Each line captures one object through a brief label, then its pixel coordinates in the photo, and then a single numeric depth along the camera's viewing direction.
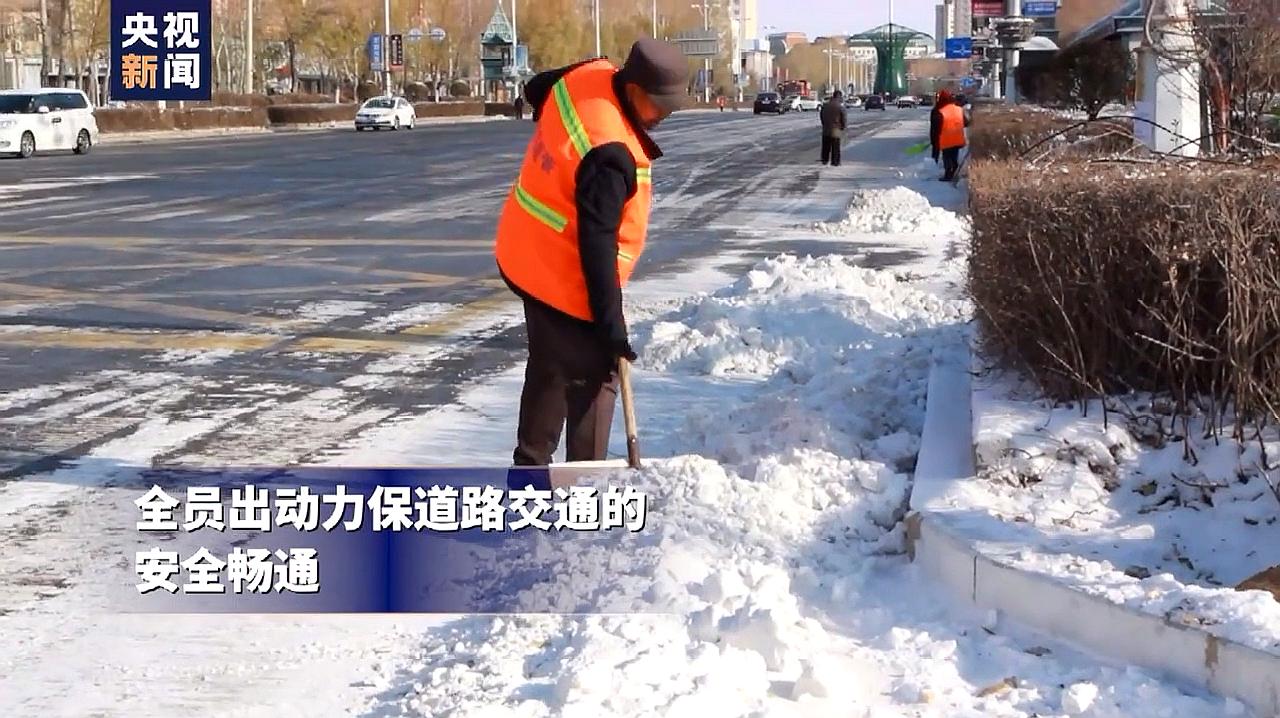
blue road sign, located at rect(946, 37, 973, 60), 60.15
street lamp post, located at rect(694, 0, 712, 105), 120.81
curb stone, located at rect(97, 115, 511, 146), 53.41
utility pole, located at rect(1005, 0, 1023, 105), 34.28
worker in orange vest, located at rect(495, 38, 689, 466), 5.44
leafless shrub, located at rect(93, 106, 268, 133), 56.94
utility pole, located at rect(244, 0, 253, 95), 70.06
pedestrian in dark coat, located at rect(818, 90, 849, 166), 34.44
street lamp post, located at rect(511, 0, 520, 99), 87.95
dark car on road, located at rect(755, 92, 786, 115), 93.00
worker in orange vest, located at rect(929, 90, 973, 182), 28.58
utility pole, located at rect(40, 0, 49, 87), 57.09
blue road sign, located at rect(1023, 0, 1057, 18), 35.94
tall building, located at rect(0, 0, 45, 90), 73.88
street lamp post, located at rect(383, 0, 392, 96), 84.56
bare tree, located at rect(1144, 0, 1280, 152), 10.17
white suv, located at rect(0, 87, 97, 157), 38.34
